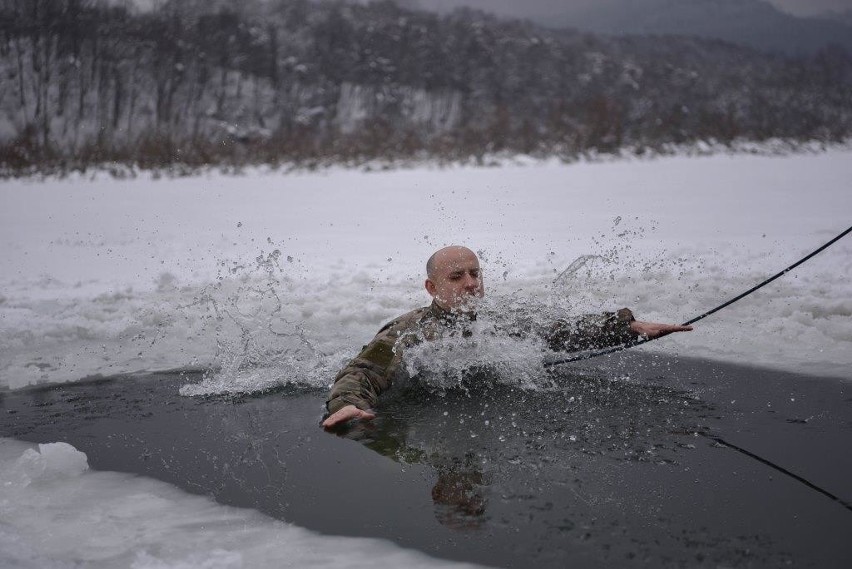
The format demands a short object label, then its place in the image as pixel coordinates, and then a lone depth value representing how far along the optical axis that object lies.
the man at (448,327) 3.63
